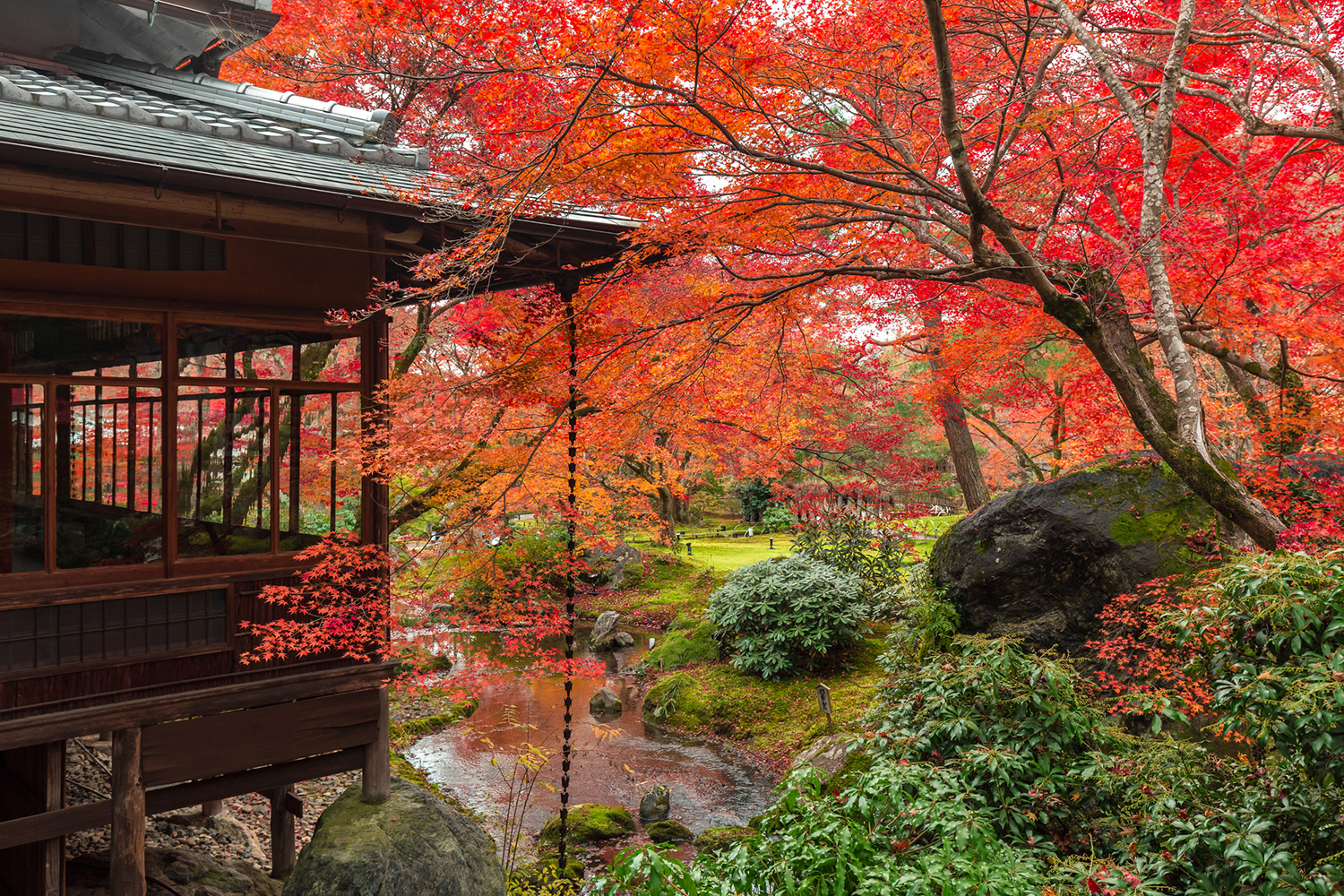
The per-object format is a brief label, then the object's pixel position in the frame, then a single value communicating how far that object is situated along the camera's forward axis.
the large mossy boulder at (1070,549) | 7.45
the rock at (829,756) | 7.70
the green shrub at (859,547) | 12.34
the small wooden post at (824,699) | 9.16
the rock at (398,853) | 5.71
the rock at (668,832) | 7.90
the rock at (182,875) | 6.18
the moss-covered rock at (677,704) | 10.98
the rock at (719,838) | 7.45
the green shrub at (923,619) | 8.09
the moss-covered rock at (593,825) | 7.89
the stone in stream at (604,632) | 14.88
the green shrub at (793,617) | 11.06
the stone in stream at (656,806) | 8.30
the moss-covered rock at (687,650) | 12.84
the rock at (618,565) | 18.48
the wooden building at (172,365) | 4.97
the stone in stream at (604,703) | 11.57
